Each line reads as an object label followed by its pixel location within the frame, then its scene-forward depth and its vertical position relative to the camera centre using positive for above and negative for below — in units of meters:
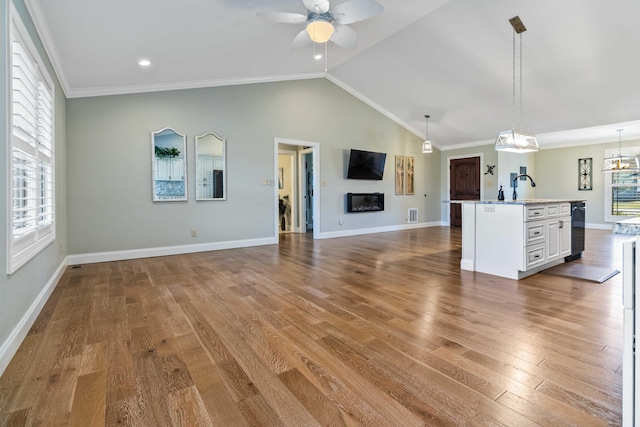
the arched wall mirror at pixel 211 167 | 5.36 +0.66
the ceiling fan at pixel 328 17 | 3.07 +1.94
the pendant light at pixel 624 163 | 6.86 +0.90
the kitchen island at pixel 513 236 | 3.54 -0.39
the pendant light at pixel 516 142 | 3.71 +0.74
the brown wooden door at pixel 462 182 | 8.70 +0.64
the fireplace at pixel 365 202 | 7.29 +0.07
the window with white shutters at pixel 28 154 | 2.02 +0.42
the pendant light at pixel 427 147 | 6.89 +1.25
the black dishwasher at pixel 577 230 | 4.45 -0.37
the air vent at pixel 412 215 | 8.66 -0.29
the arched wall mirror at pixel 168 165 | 5.00 +0.66
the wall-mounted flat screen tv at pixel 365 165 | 7.22 +0.95
